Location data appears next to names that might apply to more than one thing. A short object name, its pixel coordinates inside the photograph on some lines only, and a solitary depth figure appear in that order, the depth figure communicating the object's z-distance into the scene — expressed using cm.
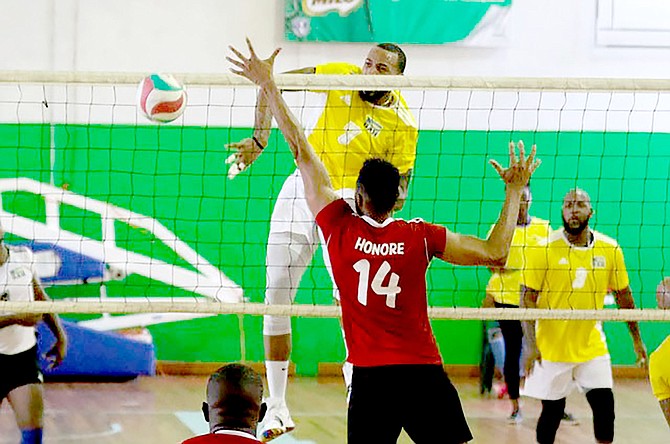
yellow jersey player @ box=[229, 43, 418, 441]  1345
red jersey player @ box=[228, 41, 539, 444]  1021
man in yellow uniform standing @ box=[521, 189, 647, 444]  1536
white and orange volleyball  1141
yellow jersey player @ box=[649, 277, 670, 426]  1332
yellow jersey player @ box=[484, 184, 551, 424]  1866
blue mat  2203
